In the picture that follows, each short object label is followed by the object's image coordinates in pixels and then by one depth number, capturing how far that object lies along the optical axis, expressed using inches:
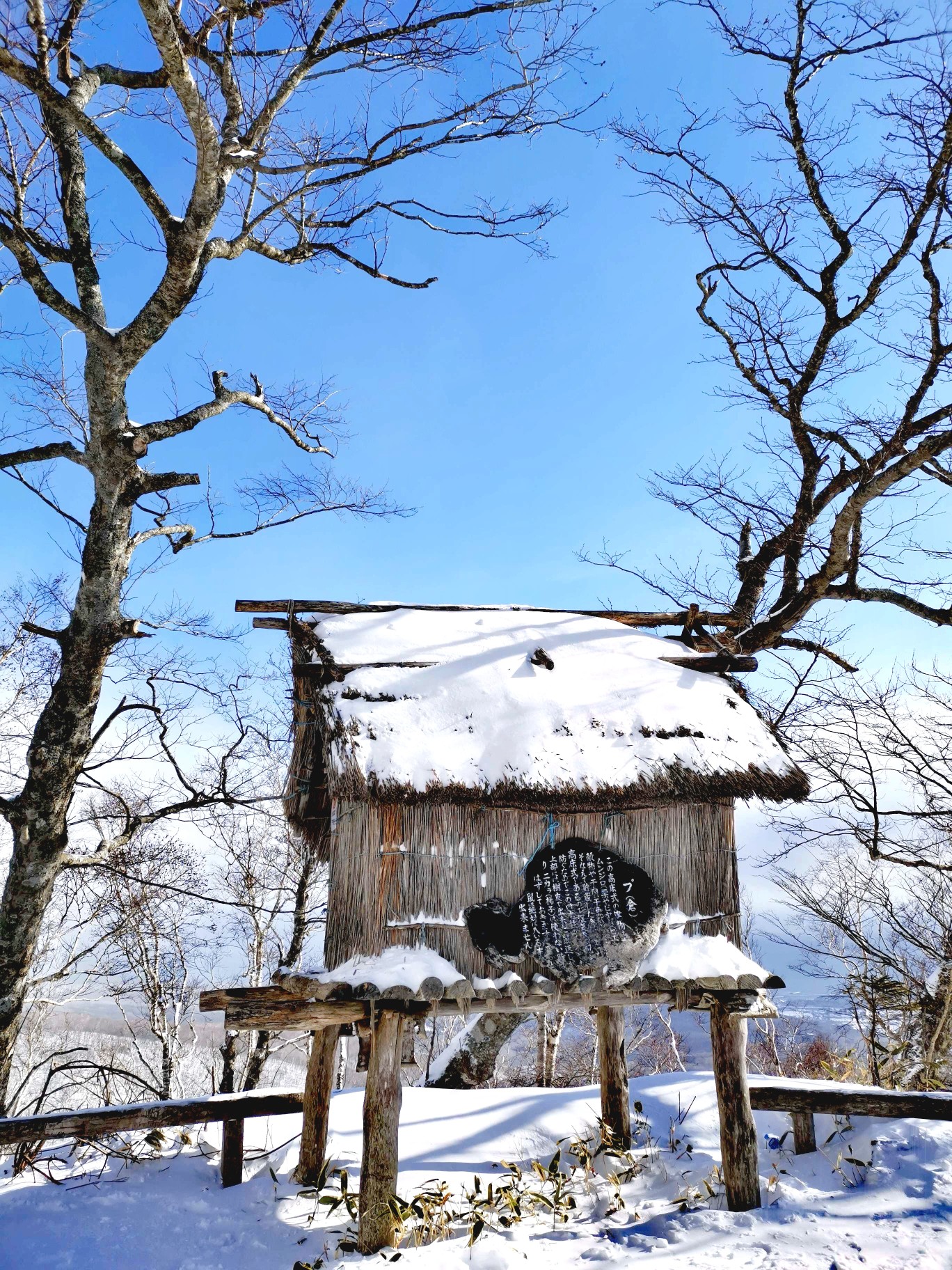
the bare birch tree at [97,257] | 313.0
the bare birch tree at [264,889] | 577.0
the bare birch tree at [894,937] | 407.2
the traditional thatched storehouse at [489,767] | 244.7
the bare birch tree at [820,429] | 393.5
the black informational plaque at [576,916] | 245.9
